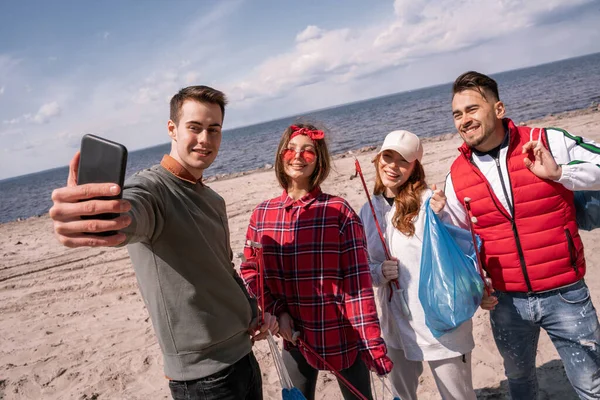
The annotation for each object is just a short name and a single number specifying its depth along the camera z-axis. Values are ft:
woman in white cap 8.16
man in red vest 7.63
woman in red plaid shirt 8.05
